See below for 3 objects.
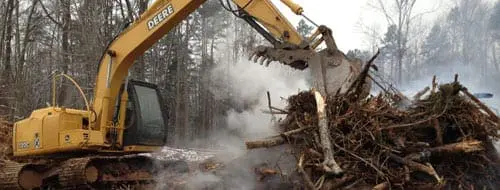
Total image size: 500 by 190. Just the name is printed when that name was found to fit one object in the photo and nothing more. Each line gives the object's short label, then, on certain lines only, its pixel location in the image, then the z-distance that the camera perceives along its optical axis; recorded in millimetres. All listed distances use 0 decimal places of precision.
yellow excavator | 8000
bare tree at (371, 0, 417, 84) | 32406
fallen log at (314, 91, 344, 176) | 5551
